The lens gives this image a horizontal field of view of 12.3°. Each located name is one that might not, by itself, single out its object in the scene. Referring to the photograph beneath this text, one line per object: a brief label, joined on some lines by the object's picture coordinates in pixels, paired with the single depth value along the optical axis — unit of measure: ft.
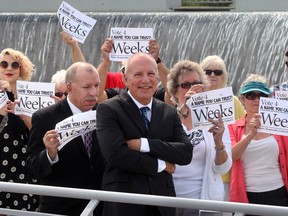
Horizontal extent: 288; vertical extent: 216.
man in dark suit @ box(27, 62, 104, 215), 31.05
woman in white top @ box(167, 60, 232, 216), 31.76
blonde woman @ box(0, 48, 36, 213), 35.37
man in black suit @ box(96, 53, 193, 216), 29.05
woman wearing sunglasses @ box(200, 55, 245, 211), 38.10
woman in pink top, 33.44
